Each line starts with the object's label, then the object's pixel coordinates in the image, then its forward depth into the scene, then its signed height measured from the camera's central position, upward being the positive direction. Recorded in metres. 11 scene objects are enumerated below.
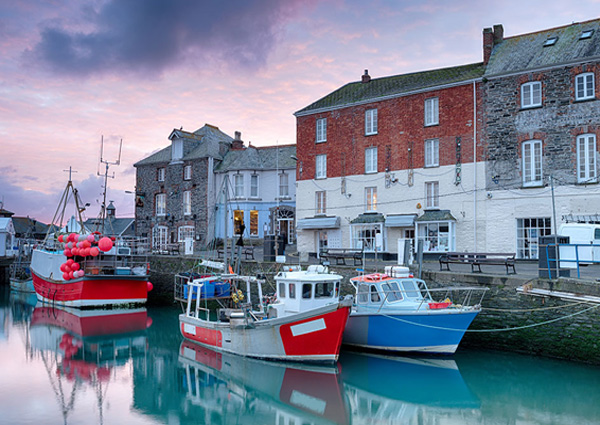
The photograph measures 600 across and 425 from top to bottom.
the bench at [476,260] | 18.36 -0.55
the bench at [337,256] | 23.27 -0.53
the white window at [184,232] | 40.34 +0.90
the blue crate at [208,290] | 23.85 -2.12
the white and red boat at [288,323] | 14.59 -2.33
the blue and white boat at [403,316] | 15.34 -2.10
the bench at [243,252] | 27.87 -0.45
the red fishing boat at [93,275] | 26.45 -1.59
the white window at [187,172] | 41.56 +5.63
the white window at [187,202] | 41.03 +3.24
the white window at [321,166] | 31.86 +4.68
